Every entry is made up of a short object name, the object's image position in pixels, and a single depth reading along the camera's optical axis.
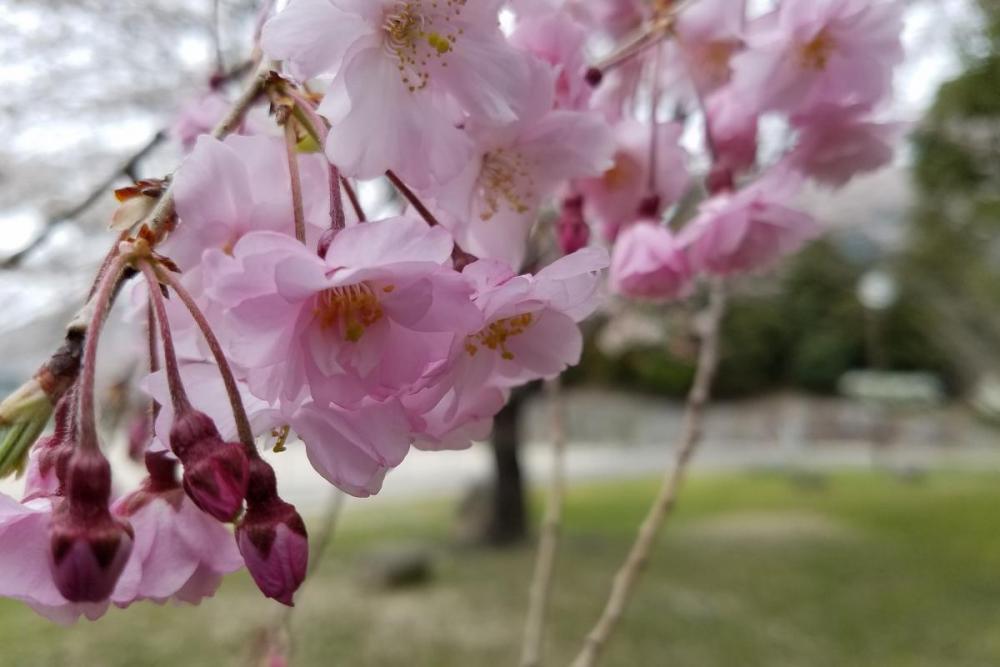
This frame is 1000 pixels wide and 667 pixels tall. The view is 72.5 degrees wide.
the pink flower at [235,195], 0.09
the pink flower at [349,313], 0.08
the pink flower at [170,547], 0.09
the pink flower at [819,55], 0.15
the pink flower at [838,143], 0.16
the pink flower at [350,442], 0.08
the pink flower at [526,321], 0.09
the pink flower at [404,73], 0.09
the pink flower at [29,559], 0.08
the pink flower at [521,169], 0.12
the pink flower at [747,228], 0.16
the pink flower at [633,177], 0.16
